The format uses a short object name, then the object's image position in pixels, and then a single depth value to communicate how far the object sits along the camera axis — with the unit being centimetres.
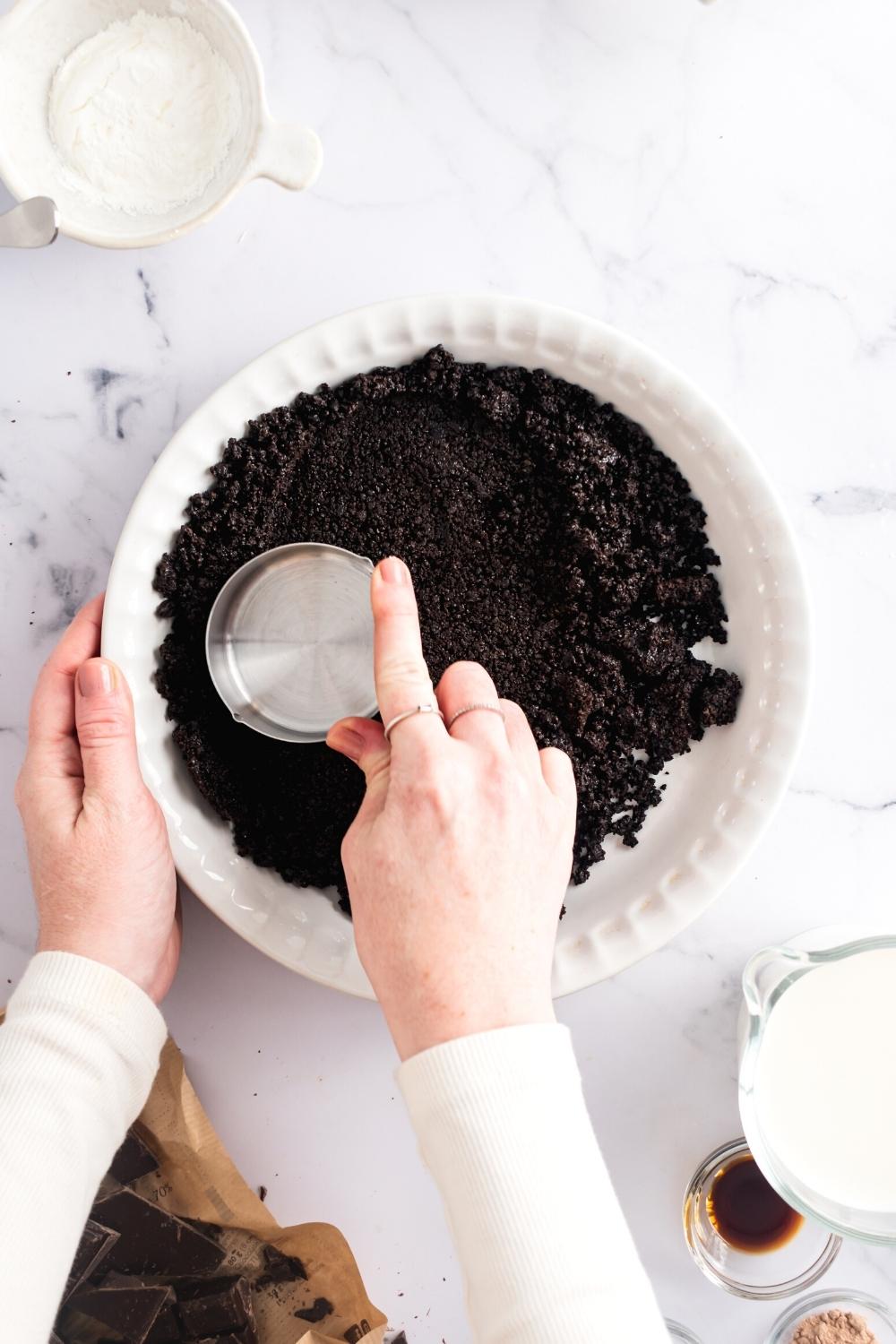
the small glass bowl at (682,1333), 128
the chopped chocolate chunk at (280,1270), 122
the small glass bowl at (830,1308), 124
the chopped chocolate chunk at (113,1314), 116
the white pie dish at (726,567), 117
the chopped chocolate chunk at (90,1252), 118
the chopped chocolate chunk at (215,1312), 117
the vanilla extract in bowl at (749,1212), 128
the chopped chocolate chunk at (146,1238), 119
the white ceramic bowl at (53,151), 119
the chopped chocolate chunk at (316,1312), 121
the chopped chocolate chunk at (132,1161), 120
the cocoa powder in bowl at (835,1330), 121
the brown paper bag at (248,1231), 121
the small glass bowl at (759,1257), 127
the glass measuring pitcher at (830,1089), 114
